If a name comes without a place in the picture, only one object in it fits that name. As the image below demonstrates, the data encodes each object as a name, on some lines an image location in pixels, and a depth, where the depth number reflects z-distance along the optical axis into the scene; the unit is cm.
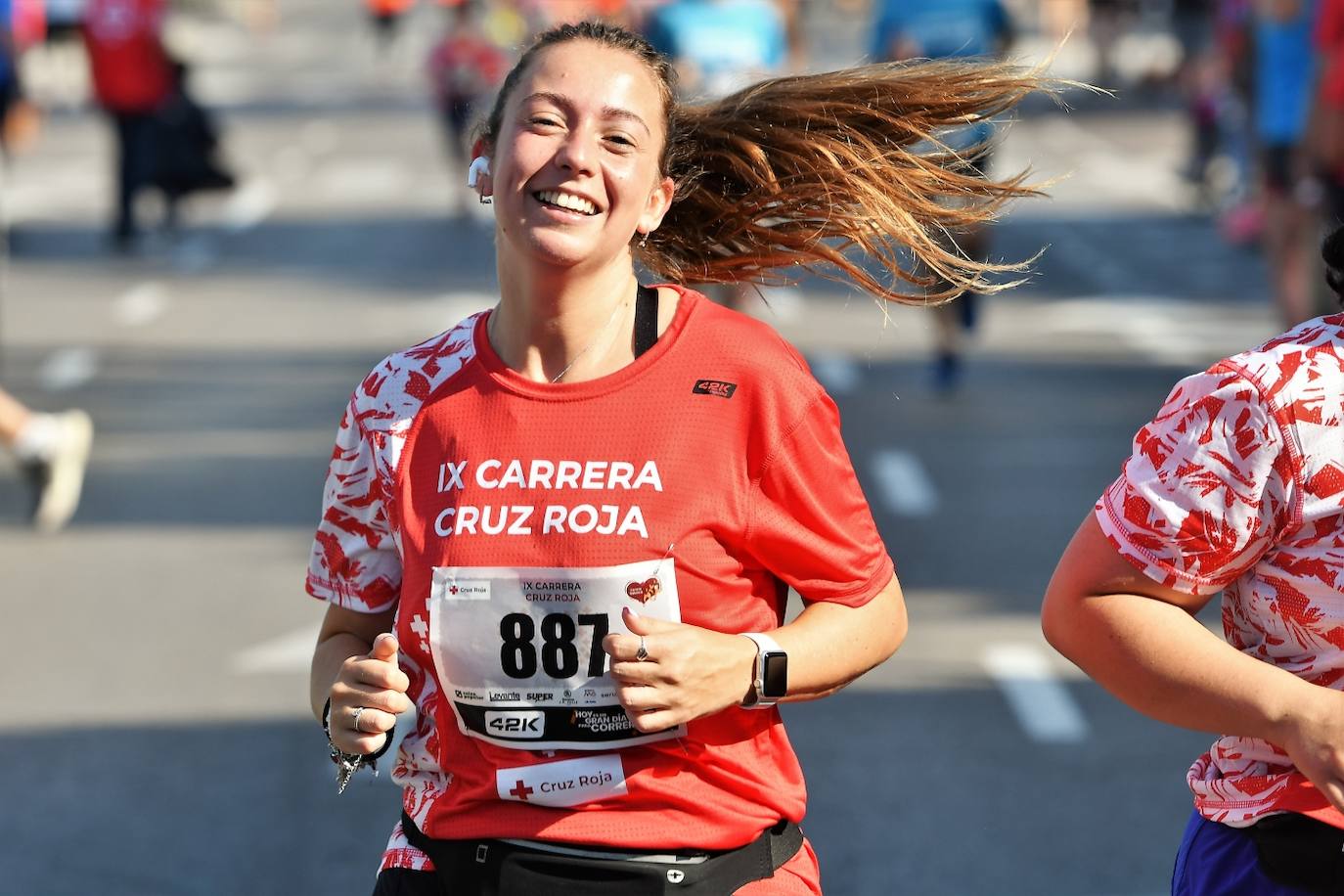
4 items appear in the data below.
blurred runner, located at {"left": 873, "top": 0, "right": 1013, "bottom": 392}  2277
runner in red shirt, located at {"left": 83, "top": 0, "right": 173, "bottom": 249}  3472
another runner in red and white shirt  543
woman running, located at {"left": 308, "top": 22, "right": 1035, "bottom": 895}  604
